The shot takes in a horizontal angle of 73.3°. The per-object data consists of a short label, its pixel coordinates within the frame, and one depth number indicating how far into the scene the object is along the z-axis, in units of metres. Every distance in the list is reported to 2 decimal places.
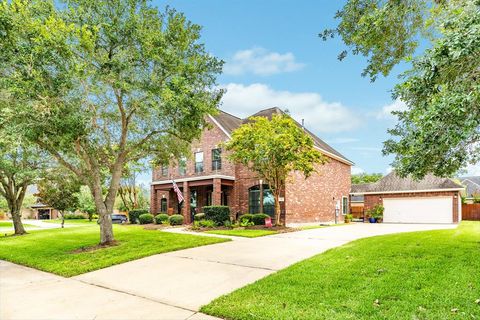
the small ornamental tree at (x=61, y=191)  19.86
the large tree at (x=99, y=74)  8.93
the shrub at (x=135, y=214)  25.48
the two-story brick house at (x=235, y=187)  21.53
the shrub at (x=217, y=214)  19.66
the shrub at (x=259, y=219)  19.02
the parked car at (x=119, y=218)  35.06
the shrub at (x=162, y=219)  23.16
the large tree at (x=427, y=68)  4.61
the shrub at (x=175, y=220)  22.03
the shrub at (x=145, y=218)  23.91
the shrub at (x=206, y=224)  18.42
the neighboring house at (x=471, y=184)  41.41
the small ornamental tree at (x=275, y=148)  16.39
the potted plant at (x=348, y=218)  26.77
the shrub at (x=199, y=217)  20.77
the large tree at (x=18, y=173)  16.34
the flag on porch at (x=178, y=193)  21.25
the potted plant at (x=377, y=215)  27.39
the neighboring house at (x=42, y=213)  62.03
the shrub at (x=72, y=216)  47.16
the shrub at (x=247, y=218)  19.06
